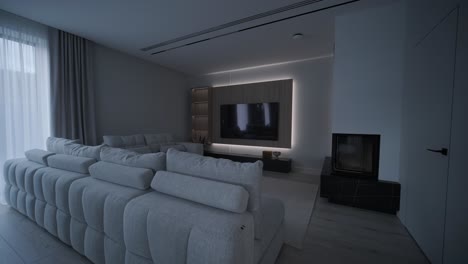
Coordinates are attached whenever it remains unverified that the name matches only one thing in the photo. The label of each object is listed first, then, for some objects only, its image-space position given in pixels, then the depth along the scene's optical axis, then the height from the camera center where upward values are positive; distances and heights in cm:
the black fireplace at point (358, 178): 234 -73
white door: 142 -6
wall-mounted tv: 466 +7
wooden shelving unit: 559 +25
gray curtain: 312 +62
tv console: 425 -92
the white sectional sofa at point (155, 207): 97 -55
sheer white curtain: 262 +53
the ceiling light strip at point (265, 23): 235 +154
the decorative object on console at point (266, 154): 455 -76
